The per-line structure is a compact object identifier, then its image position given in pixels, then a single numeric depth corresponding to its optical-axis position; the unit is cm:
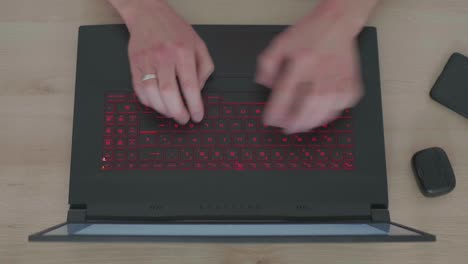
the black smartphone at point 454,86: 71
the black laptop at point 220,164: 64
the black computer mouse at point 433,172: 66
